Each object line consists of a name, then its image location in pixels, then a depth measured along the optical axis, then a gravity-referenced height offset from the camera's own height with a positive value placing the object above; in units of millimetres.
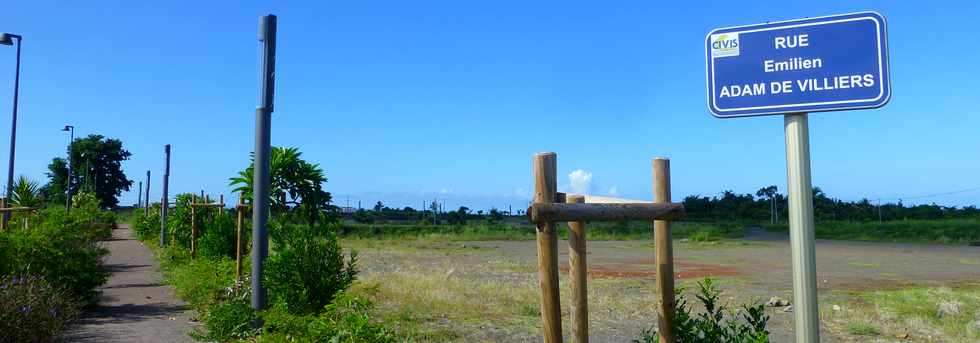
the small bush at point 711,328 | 4656 -624
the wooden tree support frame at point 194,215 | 16347 +430
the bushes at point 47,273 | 6598 -458
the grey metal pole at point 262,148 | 7438 +840
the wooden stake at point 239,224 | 10672 +131
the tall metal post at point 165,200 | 21578 +993
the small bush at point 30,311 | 6434 -682
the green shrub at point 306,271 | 8312 -421
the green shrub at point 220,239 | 15352 -109
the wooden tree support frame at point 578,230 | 3688 +11
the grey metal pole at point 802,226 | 3039 +20
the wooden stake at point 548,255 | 3744 -113
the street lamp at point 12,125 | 17141 +2772
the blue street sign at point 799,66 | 2906 +652
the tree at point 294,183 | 9375 +618
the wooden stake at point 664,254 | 4215 -125
